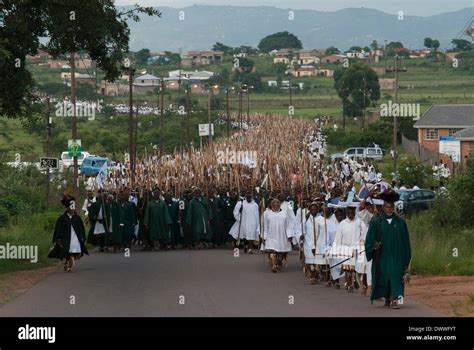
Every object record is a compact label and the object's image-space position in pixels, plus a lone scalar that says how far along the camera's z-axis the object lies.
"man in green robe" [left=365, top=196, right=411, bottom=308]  17.78
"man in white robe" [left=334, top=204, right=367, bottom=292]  20.66
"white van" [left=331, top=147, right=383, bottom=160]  69.35
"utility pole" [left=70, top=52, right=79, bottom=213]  38.16
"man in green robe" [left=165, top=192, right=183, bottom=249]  33.47
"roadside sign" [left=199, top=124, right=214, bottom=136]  56.31
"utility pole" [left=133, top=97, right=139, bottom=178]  43.61
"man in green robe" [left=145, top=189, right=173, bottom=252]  32.97
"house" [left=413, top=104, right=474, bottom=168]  72.94
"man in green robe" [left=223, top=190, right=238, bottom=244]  33.69
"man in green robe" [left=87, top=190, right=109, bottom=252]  33.03
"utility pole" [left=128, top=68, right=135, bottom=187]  44.16
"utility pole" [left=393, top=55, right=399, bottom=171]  51.87
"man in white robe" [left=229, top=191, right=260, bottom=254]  31.52
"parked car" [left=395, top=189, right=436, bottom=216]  41.54
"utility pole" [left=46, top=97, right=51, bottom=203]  46.83
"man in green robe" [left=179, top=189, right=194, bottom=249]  33.41
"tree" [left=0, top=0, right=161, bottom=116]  26.09
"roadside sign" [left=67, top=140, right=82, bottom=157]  37.47
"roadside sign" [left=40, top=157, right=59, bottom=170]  37.17
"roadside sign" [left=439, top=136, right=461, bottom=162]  54.06
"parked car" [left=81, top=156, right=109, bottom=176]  63.77
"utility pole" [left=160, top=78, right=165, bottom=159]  53.28
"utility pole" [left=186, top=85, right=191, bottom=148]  67.75
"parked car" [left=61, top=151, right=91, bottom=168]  66.65
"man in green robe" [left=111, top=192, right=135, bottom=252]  32.94
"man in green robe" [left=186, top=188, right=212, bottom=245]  33.16
